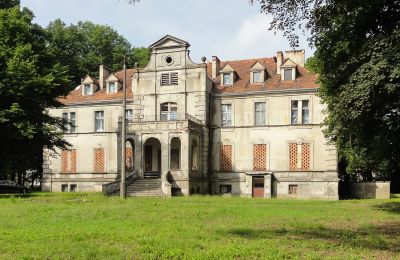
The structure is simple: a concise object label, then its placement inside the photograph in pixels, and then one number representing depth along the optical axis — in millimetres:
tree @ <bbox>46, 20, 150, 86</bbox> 62562
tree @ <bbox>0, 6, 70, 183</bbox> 31578
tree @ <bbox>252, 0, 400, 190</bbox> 16672
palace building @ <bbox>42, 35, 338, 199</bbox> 39844
